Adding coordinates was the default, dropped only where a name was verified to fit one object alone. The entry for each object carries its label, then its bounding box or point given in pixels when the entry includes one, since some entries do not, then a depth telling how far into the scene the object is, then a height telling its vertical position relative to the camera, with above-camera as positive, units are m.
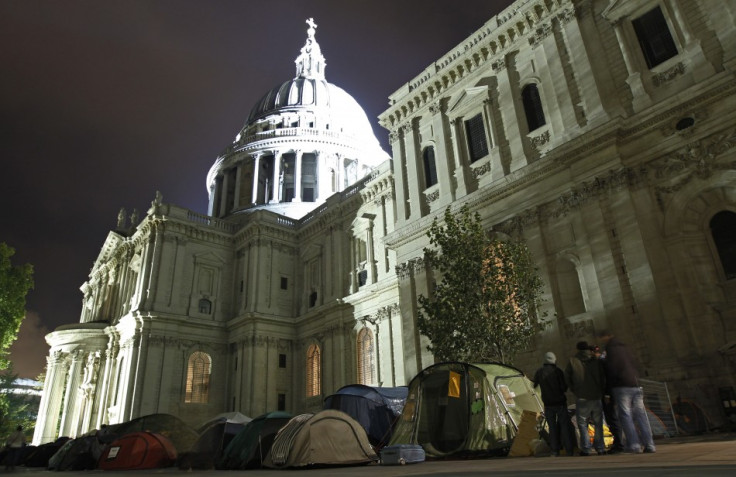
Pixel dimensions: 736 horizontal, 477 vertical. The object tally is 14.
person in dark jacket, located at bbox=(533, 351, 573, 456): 8.93 +0.12
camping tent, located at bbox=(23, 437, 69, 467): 21.66 -0.80
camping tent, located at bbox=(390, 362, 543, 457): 10.89 +0.16
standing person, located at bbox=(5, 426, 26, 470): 16.59 -0.28
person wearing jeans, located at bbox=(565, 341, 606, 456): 8.55 +0.31
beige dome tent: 10.78 -0.45
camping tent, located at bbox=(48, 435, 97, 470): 15.84 -0.67
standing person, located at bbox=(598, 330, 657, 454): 8.12 +0.26
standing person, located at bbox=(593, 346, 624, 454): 8.56 -0.15
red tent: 14.02 -0.60
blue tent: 16.22 +0.44
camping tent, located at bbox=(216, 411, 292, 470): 12.67 -0.46
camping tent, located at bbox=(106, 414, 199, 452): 19.14 +0.12
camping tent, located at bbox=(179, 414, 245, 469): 14.12 -0.52
